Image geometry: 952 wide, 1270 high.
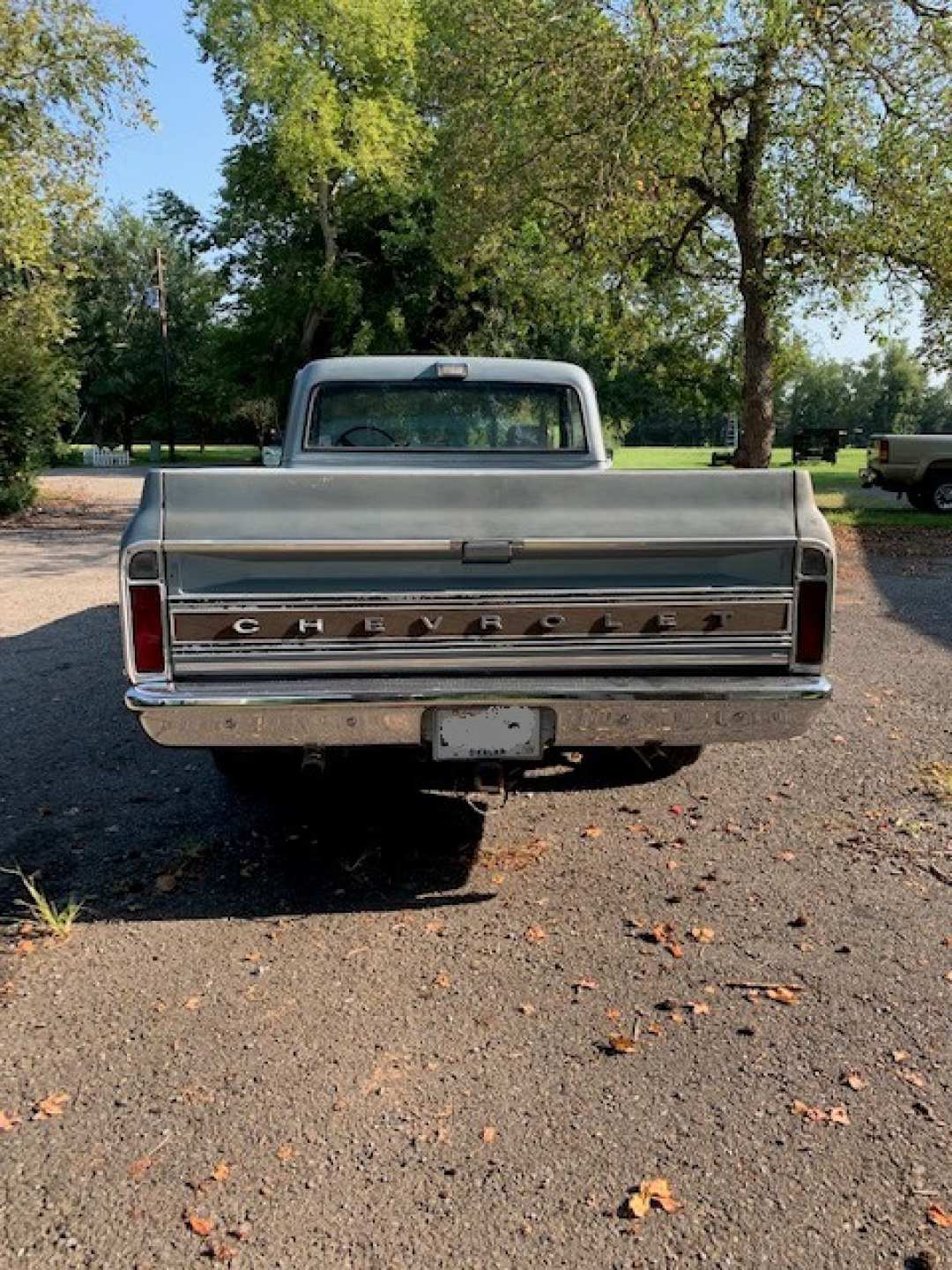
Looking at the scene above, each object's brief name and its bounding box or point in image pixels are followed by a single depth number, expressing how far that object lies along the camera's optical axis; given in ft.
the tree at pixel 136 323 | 180.65
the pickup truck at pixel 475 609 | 11.18
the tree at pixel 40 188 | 50.90
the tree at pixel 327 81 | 85.87
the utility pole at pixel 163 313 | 139.54
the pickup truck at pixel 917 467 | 61.05
